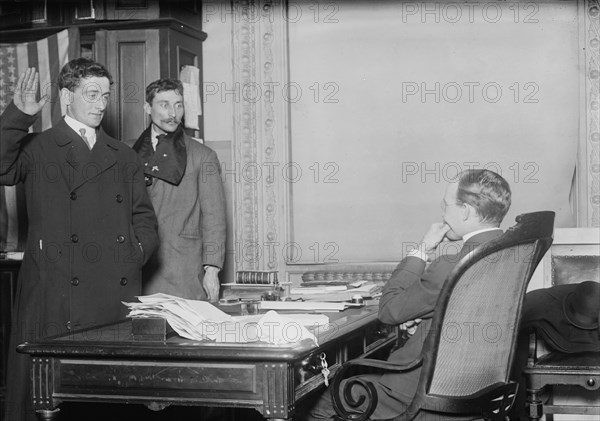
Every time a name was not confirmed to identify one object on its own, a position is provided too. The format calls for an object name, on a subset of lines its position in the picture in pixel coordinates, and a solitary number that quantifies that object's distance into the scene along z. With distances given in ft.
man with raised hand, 12.55
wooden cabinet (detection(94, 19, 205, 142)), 18.26
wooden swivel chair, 9.06
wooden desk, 8.56
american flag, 19.11
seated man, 9.79
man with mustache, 16.02
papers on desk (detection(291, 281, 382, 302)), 13.25
